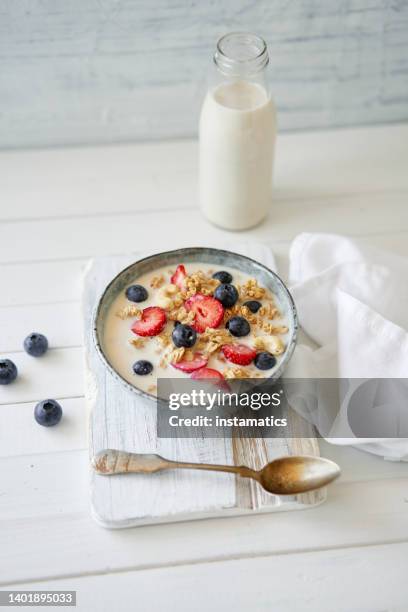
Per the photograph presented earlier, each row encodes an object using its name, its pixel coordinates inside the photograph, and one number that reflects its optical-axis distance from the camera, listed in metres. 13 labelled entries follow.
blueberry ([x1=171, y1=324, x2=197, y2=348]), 1.09
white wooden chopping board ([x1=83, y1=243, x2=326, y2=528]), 0.97
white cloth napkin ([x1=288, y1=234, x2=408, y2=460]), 1.09
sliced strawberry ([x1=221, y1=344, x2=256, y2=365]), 1.08
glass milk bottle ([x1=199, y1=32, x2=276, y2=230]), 1.26
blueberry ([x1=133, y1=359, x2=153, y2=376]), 1.07
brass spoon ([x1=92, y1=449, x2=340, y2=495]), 0.97
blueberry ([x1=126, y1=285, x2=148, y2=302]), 1.17
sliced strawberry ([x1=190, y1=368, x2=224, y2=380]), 1.07
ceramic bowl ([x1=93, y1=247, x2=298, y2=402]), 1.08
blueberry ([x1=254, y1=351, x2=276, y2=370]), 1.07
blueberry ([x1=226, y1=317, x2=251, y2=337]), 1.12
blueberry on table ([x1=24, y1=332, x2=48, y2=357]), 1.17
